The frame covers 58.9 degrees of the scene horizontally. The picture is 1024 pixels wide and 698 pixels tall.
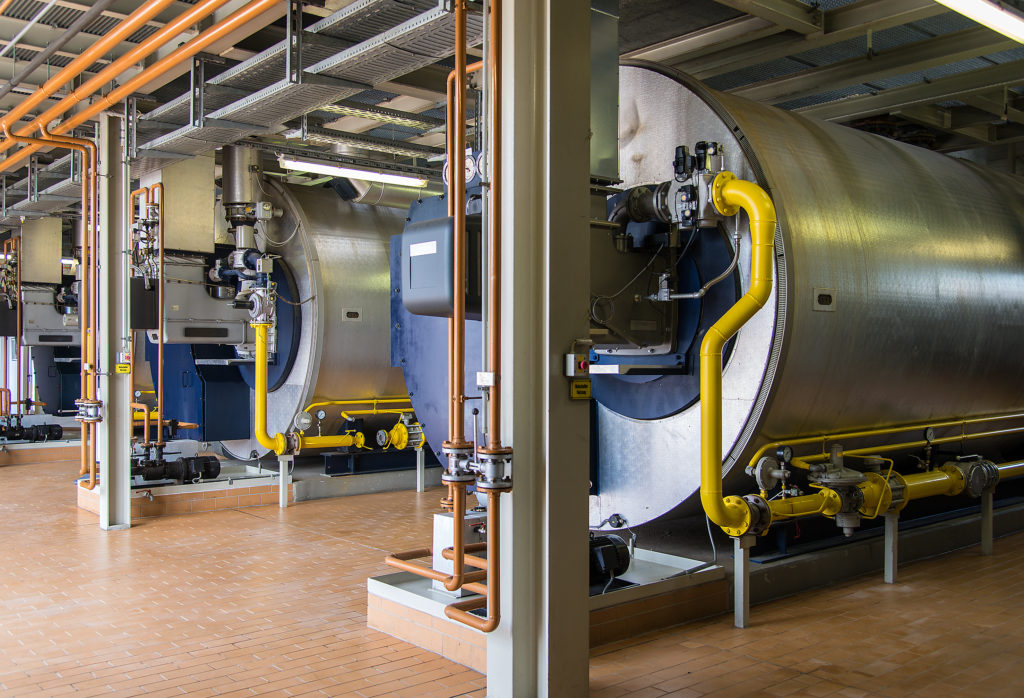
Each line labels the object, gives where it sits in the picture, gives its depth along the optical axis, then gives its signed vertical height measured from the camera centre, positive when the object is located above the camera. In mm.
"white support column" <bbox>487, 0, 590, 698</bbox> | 3732 -120
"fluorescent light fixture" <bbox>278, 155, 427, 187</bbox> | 8570 +1657
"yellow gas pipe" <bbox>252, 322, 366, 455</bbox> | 9266 -835
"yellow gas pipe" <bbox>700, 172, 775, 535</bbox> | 4637 -85
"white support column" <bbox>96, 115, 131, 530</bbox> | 8086 +40
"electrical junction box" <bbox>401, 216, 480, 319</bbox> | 4273 +338
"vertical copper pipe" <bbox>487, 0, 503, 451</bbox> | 3760 +447
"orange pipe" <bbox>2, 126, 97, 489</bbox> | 8383 +944
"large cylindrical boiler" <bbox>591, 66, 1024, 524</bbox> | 5094 +249
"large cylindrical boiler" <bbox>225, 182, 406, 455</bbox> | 9930 +424
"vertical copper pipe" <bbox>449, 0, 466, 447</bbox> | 3891 +343
